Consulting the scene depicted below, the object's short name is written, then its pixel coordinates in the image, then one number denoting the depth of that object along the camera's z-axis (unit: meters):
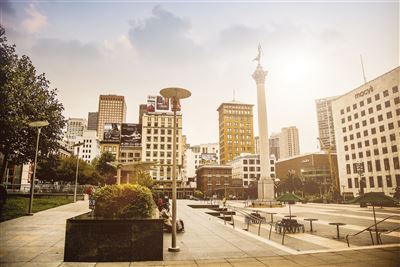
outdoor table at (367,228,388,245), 11.50
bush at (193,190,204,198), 75.45
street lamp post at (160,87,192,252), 9.25
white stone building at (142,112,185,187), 95.19
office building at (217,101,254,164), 133.50
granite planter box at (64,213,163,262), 7.74
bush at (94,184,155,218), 8.45
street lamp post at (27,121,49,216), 17.03
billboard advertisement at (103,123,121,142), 94.12
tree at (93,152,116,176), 65.06
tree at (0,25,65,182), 23.03
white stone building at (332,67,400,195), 68.06
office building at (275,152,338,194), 108.75
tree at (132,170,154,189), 41.47
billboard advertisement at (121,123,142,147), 88.38
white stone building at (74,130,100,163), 146.50
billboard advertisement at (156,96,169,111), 97.50
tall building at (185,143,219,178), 115.48
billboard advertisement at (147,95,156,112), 98.19
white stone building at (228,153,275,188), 109.06
